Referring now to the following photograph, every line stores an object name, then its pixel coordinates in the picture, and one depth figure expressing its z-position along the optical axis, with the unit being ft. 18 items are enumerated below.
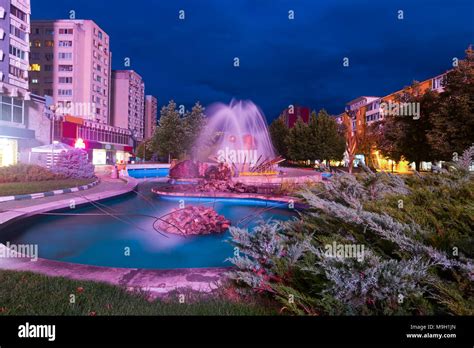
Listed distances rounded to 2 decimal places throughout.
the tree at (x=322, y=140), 162.91
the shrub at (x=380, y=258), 10.10
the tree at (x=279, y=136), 189.99
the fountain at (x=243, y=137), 83.87
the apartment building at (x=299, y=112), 365.20
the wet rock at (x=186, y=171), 75.41
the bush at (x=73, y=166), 75.10
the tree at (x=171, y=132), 150.30
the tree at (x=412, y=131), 91.76
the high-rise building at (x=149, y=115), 391.45
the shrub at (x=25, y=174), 61.83
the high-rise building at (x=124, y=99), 287.07
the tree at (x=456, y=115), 71.82
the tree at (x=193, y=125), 150.51
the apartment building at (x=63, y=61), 211.00
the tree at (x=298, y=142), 164.35
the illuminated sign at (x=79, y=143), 115.44
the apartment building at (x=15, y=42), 124.57
